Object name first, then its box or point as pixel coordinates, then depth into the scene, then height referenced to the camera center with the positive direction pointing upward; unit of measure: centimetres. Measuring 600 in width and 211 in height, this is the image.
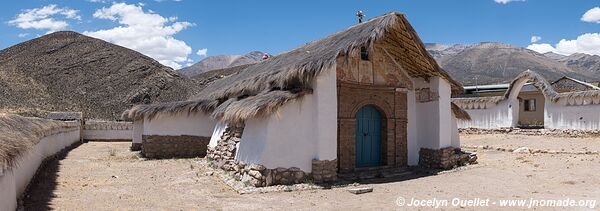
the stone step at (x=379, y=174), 995 -144
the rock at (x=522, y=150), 1550 -128
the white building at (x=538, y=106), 1936 +49
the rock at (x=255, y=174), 902 -128
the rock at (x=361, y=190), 825 -148
